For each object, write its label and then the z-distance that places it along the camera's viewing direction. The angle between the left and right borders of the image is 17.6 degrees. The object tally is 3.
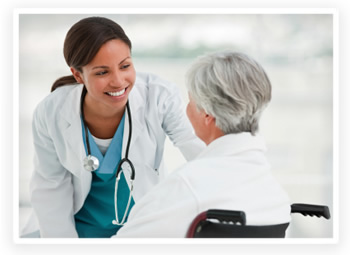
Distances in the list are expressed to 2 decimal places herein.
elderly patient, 2.63
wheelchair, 2.60
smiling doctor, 3.00
